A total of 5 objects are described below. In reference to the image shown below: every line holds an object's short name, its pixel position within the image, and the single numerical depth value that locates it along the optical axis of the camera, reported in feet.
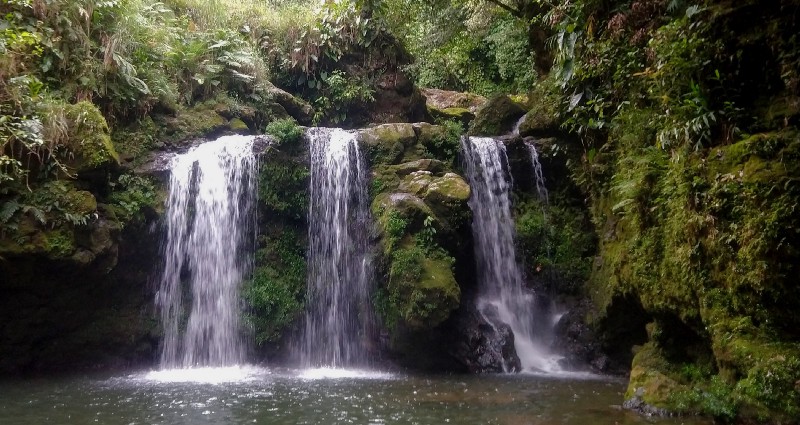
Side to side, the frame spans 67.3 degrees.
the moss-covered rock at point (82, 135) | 31.55
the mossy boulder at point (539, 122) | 42.73
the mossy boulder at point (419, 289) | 32.65
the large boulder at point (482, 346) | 33.96
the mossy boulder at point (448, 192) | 36.40
